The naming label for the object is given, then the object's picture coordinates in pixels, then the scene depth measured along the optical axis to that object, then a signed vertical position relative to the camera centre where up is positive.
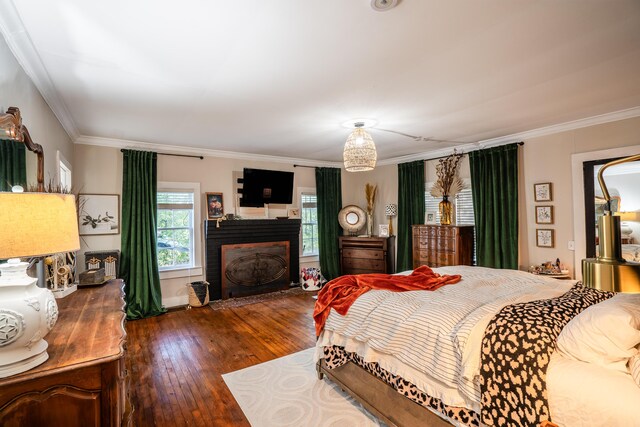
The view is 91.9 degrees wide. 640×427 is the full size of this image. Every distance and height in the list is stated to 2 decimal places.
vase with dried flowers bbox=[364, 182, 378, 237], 6.67 +0.31
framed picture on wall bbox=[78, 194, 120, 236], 4.32 +0.13
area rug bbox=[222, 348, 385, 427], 2.23 -1.44
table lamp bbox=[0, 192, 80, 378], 1.12 -0.17
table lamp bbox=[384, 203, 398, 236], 6.29 +0.12
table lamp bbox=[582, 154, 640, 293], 0.69 -0.12
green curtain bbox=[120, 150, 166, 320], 4.52 -0.22
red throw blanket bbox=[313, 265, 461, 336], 2.57 -0.60
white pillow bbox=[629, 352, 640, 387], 1.27 -0.66
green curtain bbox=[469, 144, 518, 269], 4.43 +0.16
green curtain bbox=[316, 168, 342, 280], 6.51 +0.00
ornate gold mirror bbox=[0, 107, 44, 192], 1.73 +0.57
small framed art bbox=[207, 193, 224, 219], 5.28 +0.26
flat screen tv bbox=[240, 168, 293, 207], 5.62 +0.61
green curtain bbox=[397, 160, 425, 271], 5.80 +0.24
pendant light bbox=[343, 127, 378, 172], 3.46 +0.76
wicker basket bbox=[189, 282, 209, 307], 4.98 -1.17
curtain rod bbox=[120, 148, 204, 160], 4.91 +1.08
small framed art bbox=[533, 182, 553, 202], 4.15 +0.30
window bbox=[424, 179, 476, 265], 5.11 +0.13
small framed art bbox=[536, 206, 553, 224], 4.15 -0.01
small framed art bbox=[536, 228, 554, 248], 4.15 -0.33
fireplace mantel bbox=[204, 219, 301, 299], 5.22 -0.32
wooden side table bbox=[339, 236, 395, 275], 6.07 -0.75
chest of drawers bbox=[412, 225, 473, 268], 4.77 -0.47
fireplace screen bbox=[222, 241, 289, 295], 5.36 -0.81
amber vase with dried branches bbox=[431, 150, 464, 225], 5.15 +0.55
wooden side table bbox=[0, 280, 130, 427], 1.19 -0.66
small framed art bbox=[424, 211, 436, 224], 5.68 -0.02
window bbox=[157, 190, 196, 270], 5.00 -0.13
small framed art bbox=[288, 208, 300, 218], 6.21 +0.13
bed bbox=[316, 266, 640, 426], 1.33 -0.76
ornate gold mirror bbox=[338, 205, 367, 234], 6.64 -0.01
